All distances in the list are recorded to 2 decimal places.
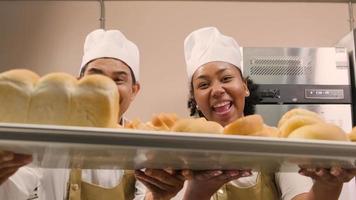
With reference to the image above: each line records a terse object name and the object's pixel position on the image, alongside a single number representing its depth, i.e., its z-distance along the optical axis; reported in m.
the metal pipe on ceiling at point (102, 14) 2.24
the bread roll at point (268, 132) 0.69
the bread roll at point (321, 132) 0.68
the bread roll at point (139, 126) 0.71
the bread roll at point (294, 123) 0.73
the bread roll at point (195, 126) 0.68
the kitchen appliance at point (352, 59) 1.95
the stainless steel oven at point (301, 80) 1.89
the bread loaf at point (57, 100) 0.68
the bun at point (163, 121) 0.73
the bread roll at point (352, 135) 0.73
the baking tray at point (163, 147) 0.62
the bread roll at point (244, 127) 0.68
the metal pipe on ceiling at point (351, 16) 2.27
